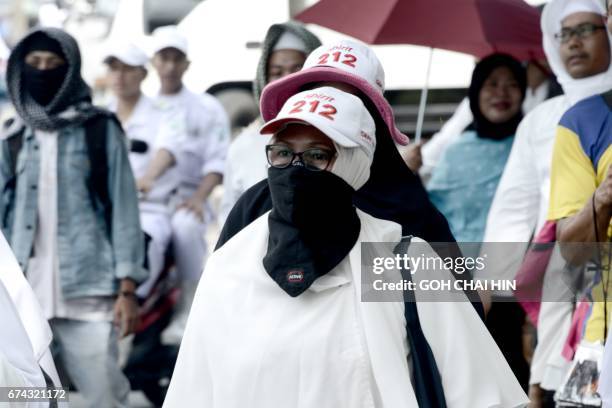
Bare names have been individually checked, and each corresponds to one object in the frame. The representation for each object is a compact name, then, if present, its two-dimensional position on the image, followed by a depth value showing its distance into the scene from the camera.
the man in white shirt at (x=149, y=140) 14.21
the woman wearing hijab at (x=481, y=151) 12.33
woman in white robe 6.38
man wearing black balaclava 11.09
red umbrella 12.67
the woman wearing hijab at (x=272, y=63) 11.20
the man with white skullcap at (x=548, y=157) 10.22
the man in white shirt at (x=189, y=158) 14.43
